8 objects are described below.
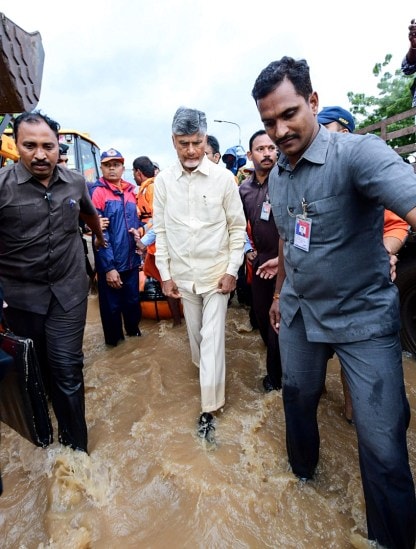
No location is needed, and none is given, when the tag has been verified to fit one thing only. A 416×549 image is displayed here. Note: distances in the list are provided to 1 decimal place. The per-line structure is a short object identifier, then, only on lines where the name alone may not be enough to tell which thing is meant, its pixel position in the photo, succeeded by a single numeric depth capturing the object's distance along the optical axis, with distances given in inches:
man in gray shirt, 55.1
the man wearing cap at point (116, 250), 147.0
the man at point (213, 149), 180.6
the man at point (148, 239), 152.5
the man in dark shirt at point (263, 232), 111.7
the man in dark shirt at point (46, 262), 84.1
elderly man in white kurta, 98.0
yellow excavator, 48.0
